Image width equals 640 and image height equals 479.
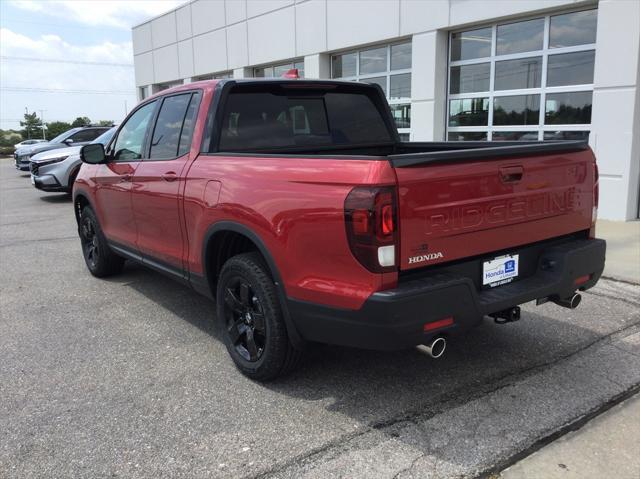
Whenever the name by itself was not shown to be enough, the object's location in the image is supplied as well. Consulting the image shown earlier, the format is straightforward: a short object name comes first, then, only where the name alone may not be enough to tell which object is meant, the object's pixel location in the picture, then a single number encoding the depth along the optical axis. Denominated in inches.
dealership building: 333.4
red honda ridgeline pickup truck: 110.4
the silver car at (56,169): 524.1
